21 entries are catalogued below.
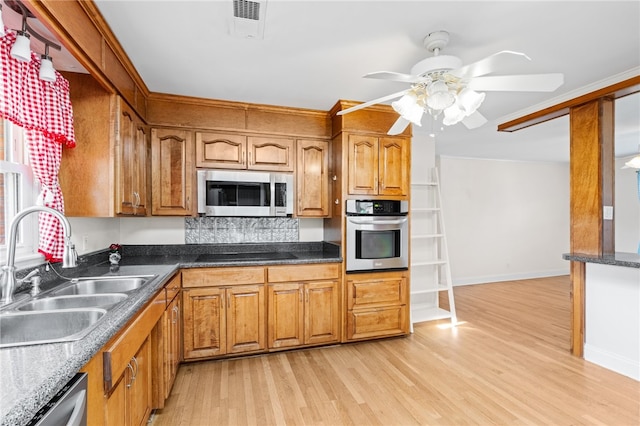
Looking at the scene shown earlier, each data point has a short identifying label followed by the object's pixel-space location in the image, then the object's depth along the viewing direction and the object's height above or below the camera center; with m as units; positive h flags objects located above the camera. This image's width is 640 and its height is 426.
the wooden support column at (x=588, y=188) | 2.68 +0.20
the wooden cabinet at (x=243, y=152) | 3.01 +0.60
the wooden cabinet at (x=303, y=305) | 2.87 -0.90
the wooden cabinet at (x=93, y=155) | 2.02 +0.38
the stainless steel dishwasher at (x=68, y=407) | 0.79 -0.54
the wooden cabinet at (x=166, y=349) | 1.96 -0.93
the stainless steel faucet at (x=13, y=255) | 1.32 -0.19
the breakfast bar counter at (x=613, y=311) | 2.49 -0.86
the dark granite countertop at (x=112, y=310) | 0.77 -0.45
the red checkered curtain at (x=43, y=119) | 1.43 +0.48
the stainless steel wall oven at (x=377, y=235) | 3.12 -0.25
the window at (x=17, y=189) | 1.66 +0.13
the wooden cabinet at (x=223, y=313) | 2.66 -0.90
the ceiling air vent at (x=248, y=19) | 1.65 +1.10
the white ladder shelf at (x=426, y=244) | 3.92 -0.43
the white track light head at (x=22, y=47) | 1.33 +0.72
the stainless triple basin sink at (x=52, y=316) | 1.27 -0.47
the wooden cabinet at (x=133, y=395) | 1.25 -0.85
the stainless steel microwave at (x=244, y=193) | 2.98 +0.18
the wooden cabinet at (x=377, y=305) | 3.10 -0.97
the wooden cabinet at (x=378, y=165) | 3.14 +0.48
